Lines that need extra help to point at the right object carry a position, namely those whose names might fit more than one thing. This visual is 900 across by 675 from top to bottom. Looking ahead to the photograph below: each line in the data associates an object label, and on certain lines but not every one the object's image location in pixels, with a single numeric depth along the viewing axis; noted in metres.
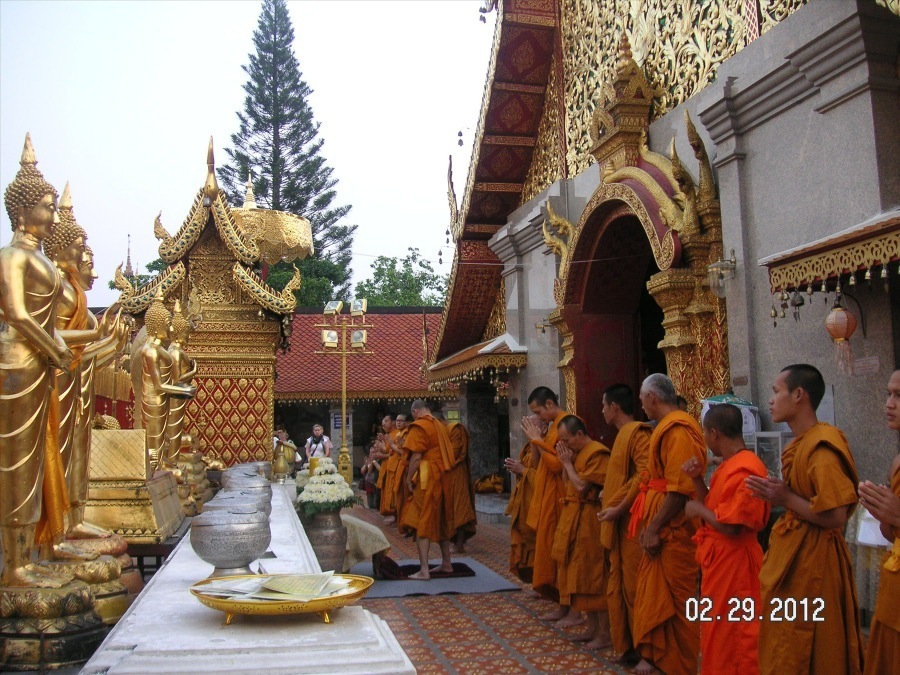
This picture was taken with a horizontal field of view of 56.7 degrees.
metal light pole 14.37
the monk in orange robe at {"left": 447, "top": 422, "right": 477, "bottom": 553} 8.41
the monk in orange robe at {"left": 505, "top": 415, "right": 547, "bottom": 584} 6.80
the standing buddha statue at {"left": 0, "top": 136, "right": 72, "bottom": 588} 3.47
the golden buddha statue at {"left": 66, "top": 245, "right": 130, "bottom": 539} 4.42
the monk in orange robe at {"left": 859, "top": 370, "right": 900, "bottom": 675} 2.77
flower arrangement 6.52
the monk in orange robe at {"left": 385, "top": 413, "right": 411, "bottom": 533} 8.65
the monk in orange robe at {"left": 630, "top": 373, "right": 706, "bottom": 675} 4.23
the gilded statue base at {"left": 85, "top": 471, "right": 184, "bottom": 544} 4.97
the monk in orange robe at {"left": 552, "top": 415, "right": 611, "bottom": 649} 5.39
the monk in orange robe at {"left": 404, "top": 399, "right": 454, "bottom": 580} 7.89
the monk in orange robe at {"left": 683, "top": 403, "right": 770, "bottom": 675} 3.57
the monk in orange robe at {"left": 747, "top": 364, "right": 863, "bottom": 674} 3.14
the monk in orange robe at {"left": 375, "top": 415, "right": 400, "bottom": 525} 11.20
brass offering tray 2.06
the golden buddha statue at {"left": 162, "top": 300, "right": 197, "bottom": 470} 7.63
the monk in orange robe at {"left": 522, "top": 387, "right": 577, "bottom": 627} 6.02
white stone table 1.84
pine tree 28.97
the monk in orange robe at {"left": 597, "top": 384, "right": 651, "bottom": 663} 4.77
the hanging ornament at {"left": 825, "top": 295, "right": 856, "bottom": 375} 4.73
